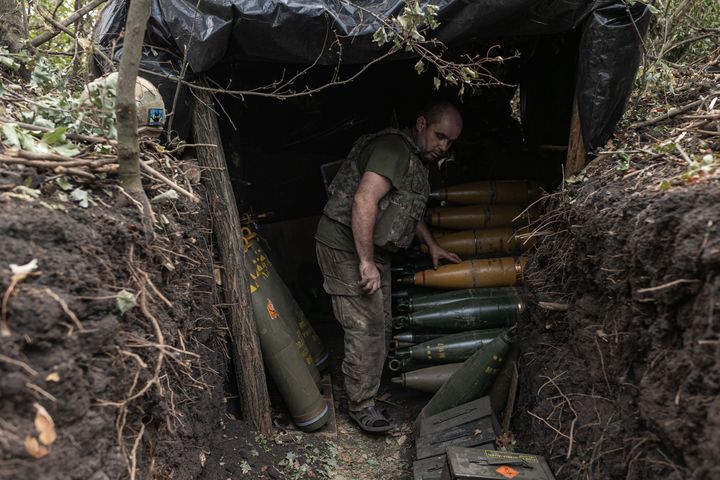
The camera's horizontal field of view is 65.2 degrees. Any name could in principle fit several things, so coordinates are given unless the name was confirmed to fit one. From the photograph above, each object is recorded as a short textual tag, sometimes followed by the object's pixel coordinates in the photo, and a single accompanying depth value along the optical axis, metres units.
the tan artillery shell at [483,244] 5.09
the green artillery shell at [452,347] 4.51
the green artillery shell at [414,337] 4.74
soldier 4.16
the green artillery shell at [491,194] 5.33
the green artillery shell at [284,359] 4.04
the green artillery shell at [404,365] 4.61
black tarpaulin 3.21
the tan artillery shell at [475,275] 4.89
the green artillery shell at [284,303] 4.16
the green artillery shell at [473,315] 4.67
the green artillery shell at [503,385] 4.02
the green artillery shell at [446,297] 4.76
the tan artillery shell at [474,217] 5.25
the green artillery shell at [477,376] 4.00
